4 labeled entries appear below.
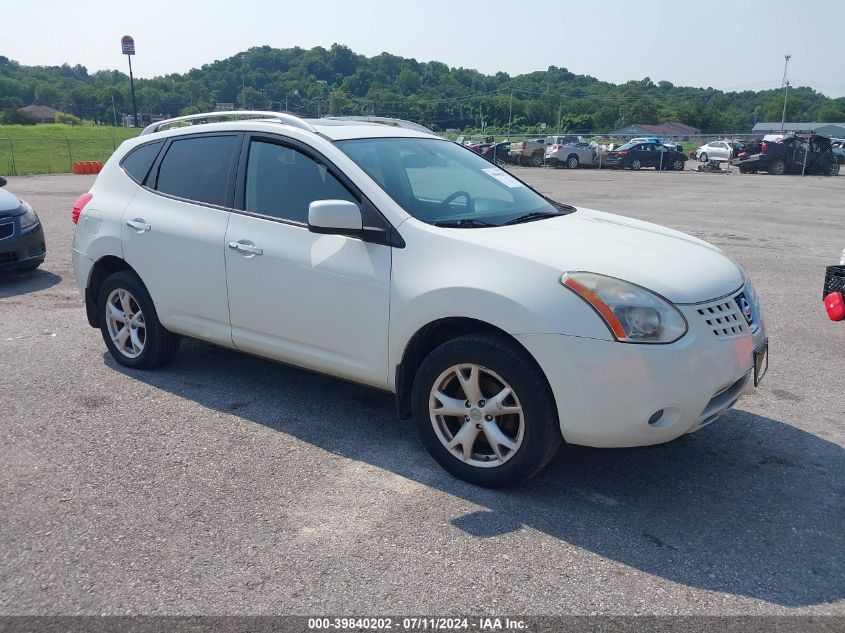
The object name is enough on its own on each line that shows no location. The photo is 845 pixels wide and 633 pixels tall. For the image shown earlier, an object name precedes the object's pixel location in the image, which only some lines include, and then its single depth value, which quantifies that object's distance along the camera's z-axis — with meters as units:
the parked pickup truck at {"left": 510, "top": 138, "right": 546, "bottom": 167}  41.34
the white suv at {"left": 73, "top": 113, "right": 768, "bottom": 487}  3.34
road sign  70.36
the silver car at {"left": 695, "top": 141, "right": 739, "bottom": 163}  38.53
